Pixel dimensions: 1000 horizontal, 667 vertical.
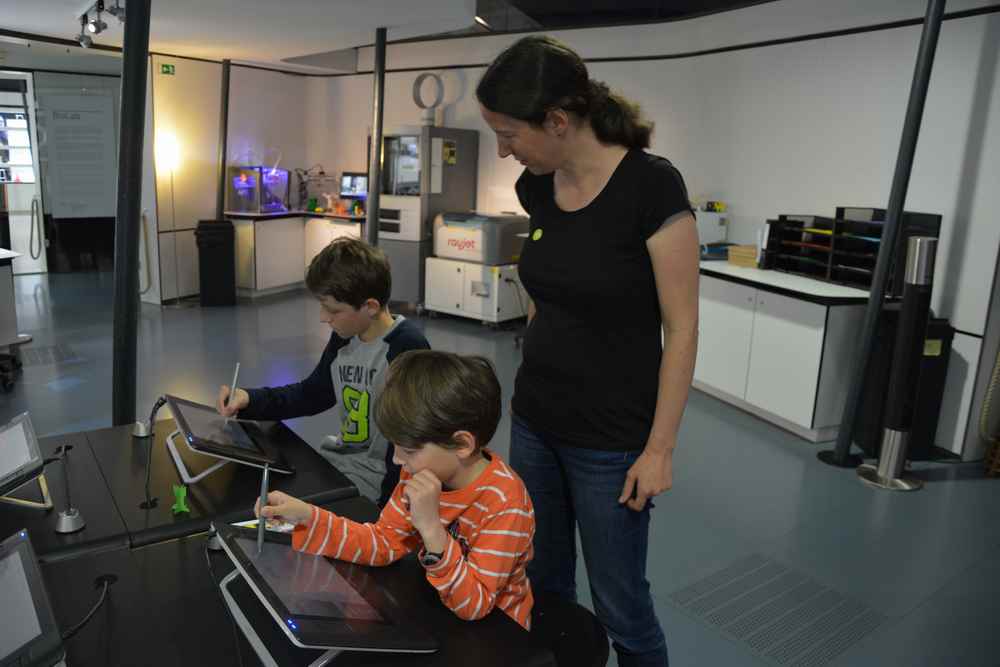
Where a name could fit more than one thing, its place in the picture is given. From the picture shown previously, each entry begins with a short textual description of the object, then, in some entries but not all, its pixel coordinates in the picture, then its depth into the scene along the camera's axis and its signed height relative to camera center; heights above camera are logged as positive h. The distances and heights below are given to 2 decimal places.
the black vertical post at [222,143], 7.34 +0.50
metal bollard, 3.46 -0.62
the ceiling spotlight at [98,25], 4.78 +1.04
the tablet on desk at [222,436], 1.58 -0.56
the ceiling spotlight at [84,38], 5.21 +1.05
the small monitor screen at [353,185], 8.12 +0.19
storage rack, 4.12 -0.05
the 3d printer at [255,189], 7.78 +0.06
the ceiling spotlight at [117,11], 4.60 +1.09
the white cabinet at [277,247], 7.59 -0.54
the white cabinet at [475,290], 6.62 -0.74
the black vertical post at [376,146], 5.24 +0.41
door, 8.38 +0.07
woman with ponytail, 1.33 -0.16
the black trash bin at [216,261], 7.07 -0.67
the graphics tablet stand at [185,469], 1.59 -0.62
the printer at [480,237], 6.64 -0.24
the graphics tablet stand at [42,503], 1.46 -0.65
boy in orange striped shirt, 1.20 -0.49
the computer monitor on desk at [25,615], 0.94 -0.60
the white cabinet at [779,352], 4.02 -0.71
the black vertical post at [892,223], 3.44 +0.09
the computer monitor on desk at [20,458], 1.45 -0.58
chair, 1.29 -0.76
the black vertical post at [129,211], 2.41 -0.09
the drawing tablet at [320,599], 0.96 -0.57
